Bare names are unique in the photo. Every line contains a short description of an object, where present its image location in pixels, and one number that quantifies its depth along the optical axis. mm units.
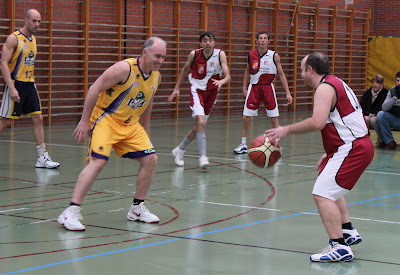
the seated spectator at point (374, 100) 12938
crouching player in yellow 5836
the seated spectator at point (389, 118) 12391
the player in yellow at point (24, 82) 9016
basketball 5773
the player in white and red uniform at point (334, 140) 4897
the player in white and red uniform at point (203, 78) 9898
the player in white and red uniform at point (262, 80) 11625
